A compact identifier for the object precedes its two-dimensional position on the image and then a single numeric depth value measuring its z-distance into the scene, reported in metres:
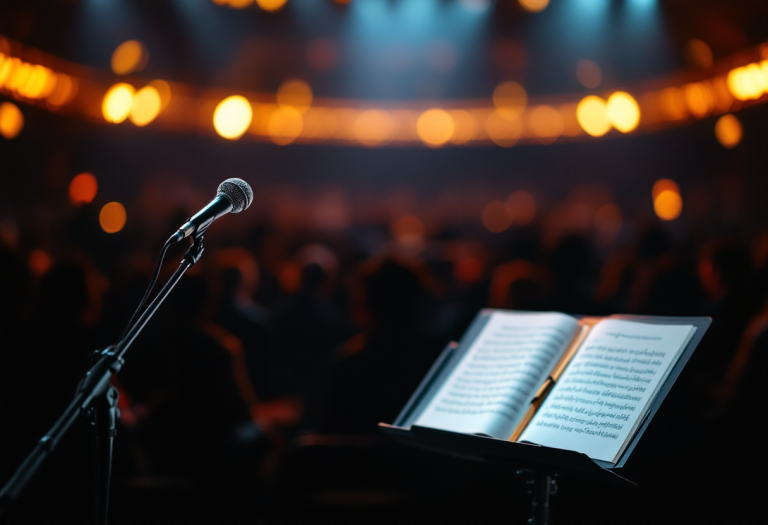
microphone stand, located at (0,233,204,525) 1.21
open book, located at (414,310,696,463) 1.52
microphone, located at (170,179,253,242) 1.44
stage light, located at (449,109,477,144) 19.77
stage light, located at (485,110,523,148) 19.95
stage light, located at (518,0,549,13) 10.81
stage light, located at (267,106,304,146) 18.33
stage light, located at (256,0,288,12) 11.34
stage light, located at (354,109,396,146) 20.23
